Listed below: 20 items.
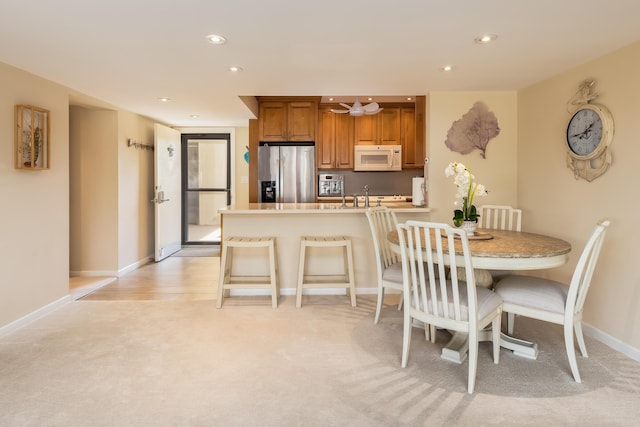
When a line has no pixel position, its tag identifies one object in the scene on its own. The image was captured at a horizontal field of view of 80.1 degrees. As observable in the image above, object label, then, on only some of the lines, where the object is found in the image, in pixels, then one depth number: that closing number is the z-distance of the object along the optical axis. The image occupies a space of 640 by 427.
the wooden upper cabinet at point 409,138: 5.71
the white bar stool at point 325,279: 3.47
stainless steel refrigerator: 5.20
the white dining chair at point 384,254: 2.87
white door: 5.38
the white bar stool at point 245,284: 3.43
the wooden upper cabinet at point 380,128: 5.72
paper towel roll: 3.88
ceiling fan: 4.05
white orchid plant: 2.64
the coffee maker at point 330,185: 5.75
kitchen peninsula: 3.86
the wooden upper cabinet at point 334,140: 5.69
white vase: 2.70
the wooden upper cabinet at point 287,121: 5.19
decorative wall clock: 2.68
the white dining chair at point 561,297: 2.10
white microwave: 5.63
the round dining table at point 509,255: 2.14
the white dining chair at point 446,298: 2.03
